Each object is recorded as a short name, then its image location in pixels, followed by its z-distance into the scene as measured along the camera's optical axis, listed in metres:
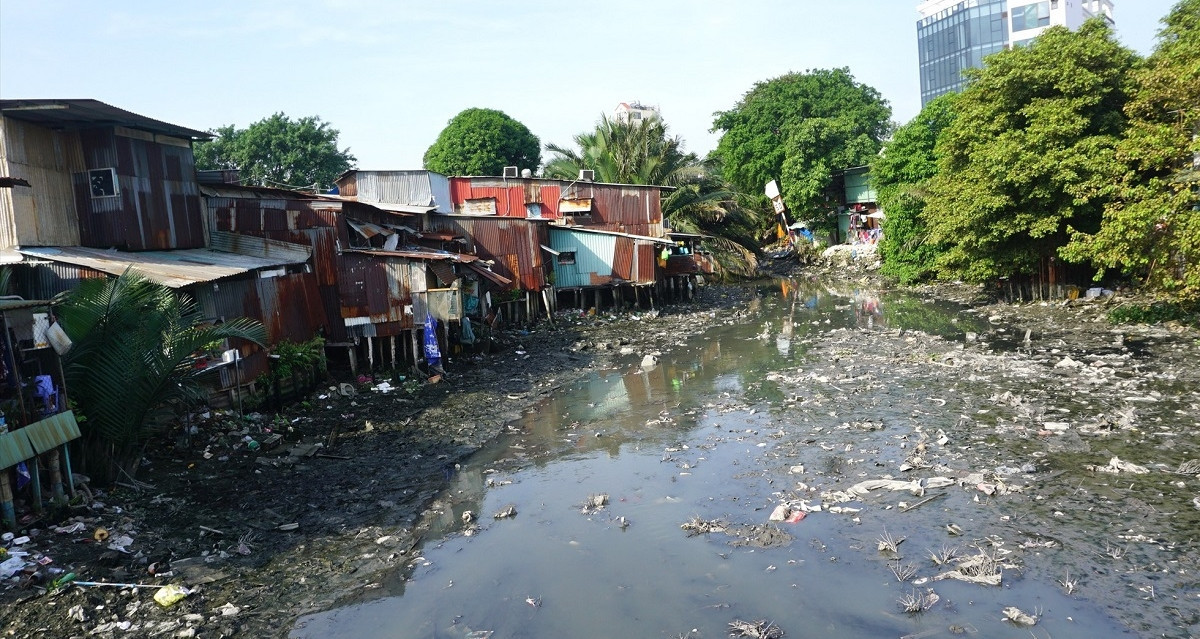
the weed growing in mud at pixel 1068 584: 6.62
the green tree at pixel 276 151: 38.19
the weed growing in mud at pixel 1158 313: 17.17
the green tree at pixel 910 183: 28.69
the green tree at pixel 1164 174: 14.92
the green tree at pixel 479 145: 44.12
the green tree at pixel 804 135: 40.94
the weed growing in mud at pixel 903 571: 7.04
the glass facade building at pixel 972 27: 63.59
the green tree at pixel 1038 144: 18.42
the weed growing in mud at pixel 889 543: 7.56
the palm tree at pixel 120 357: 8.95
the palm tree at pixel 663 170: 33.69
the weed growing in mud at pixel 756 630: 6.30
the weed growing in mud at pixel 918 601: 6.50
